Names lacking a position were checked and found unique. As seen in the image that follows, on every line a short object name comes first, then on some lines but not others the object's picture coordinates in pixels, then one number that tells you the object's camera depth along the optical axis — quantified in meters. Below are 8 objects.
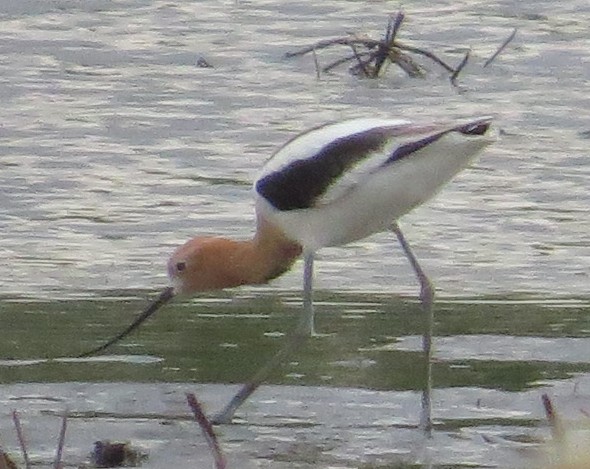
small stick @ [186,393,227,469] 5.00
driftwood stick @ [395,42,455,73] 18.64
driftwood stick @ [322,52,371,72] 18.95
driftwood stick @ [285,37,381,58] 18.47
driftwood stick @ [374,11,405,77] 18.61
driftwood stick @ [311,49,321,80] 18.98
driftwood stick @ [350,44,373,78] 18.69
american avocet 10.01
